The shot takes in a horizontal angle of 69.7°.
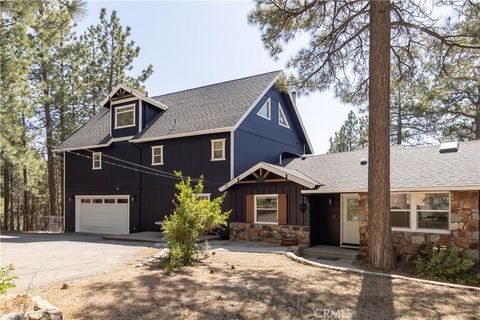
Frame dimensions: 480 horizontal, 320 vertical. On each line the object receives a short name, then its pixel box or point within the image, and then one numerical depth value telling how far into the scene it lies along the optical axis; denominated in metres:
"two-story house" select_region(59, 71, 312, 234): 14.73
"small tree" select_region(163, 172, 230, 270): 8.03
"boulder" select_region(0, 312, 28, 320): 3.94
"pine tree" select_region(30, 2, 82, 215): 22.72
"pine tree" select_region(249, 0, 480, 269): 8.35
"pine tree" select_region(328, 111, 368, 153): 30.32
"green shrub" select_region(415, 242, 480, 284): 7.70
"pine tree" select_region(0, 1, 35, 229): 10.86
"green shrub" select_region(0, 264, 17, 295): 4.29
